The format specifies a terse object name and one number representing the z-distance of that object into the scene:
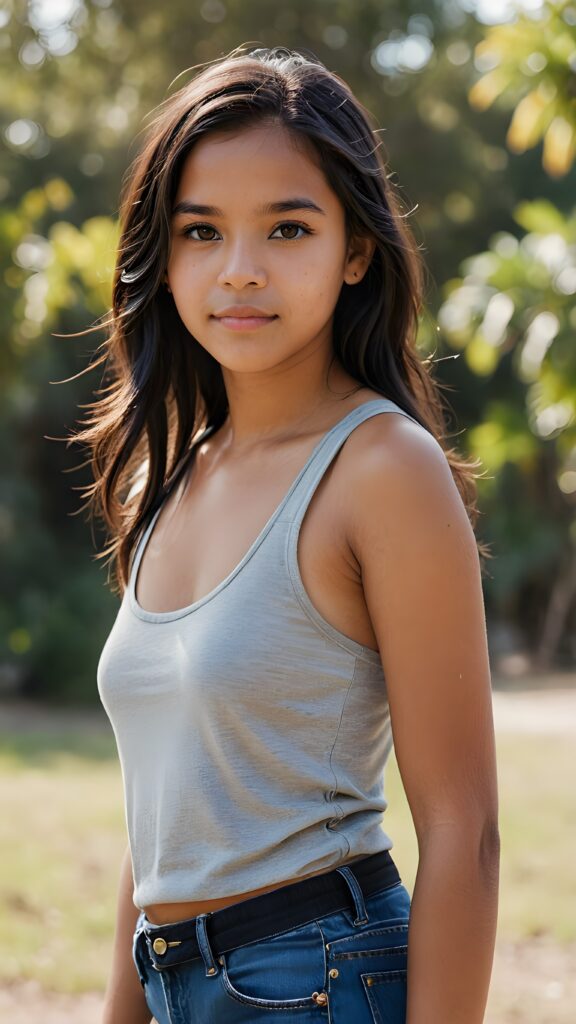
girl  1.62
